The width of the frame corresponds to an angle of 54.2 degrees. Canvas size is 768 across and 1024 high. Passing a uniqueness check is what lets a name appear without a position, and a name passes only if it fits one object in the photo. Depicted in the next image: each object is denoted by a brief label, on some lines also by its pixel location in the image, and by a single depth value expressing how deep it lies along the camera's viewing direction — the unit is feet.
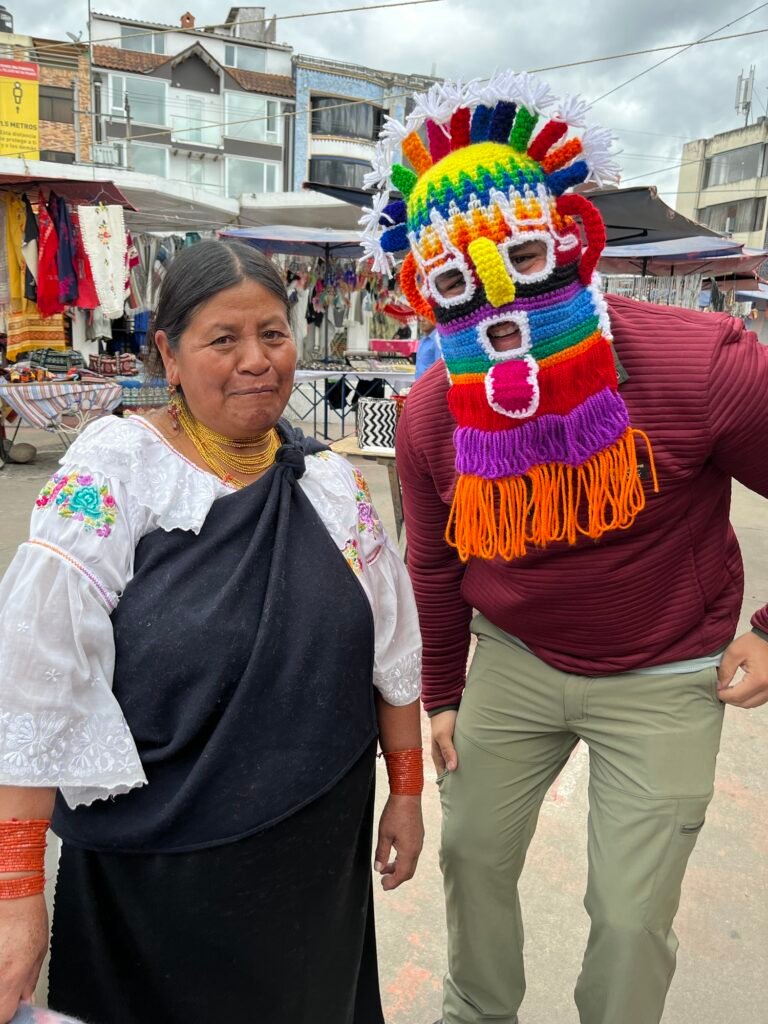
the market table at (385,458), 15.14
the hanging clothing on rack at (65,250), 23.65
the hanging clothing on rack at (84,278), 24.47
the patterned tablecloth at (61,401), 22.58
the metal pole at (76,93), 83.15
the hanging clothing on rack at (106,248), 24.30
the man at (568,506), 4.28
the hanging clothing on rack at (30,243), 23.52
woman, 3.46
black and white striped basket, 15.30
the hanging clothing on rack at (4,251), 23.38
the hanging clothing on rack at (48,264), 23.56
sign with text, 37.81
